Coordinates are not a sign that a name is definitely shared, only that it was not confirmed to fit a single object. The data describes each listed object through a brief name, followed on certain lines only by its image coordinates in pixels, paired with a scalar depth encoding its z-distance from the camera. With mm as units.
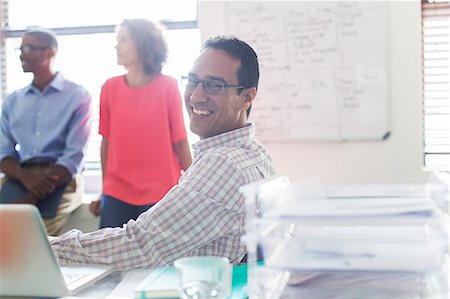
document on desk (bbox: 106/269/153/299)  1105
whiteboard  2904
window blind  2938
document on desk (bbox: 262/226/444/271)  873
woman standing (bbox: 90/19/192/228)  2809
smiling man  1362
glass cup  910
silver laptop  1038
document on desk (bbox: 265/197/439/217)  879
